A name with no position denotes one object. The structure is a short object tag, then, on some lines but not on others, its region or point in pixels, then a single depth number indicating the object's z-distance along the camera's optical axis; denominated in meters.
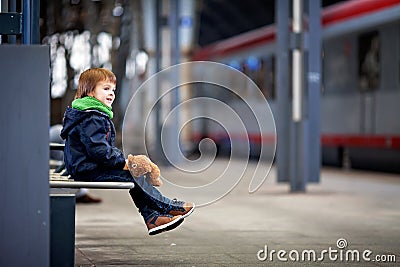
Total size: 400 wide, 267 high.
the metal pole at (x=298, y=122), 15.19
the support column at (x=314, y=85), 16.16
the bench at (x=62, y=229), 6.37
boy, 6.67
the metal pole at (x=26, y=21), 6.69
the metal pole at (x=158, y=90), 23.75
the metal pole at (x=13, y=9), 7.70
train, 18.95
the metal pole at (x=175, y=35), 23.72
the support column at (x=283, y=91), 15.89
